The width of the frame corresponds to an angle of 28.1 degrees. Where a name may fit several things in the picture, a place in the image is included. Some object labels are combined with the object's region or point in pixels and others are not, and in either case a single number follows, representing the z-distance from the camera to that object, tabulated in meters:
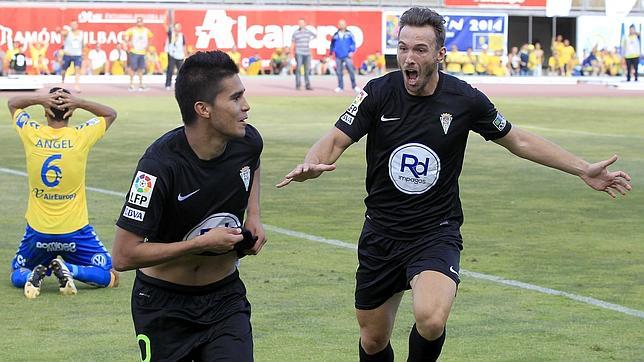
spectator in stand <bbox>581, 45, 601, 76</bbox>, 58.41
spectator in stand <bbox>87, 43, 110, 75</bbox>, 51.22
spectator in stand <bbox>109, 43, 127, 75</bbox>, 51.03
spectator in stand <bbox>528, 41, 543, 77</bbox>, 57.97
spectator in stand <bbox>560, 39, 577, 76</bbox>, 58.25
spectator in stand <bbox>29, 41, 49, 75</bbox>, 49.94
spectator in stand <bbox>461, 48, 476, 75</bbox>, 55.50
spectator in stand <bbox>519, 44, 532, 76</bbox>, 58.38
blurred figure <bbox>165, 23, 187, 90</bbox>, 39.75
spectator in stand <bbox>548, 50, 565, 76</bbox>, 58.59
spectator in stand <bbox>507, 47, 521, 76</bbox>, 58.16
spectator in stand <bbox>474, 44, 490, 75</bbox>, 56.72
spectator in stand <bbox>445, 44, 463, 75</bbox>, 55.72
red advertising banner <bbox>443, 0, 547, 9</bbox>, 59.53
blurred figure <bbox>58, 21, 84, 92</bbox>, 38.00
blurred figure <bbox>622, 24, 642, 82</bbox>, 47.03
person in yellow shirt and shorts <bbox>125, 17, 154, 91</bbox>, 39.53
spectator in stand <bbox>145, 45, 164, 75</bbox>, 51.03
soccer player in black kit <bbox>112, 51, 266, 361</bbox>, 5.70
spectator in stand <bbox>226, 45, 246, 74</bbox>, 53.44
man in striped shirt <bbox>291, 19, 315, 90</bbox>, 40.06
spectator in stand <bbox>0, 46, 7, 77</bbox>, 48.37
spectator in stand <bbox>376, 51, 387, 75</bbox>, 55.66
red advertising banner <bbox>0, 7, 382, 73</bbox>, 52.44
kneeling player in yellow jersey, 10.41
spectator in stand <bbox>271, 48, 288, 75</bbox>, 54.34
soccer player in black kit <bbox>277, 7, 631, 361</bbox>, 7.26
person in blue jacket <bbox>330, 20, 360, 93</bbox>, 39.16
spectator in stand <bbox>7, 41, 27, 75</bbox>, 46.84
